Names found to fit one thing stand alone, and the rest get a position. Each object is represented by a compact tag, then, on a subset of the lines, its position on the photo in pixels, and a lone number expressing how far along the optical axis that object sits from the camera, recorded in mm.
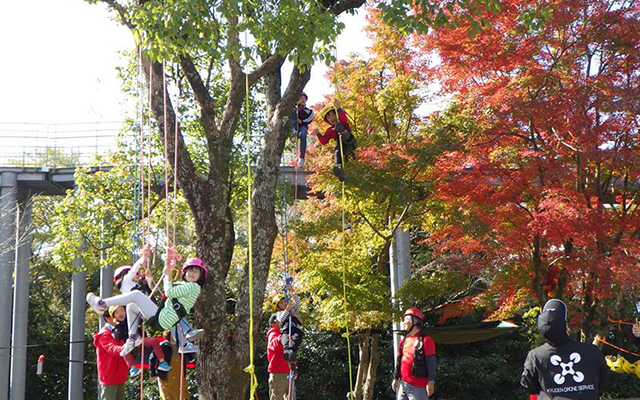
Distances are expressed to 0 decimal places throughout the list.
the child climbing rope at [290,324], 7262
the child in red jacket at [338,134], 7809
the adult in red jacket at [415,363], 6250
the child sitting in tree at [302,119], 7664
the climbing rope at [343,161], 7820
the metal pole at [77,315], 13070
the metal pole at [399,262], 10528
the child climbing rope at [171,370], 5824
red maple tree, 7863
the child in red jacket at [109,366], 5746
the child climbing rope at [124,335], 5688
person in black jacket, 3980
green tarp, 12050
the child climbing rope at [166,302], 5113
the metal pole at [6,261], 12107
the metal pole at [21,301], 12430
